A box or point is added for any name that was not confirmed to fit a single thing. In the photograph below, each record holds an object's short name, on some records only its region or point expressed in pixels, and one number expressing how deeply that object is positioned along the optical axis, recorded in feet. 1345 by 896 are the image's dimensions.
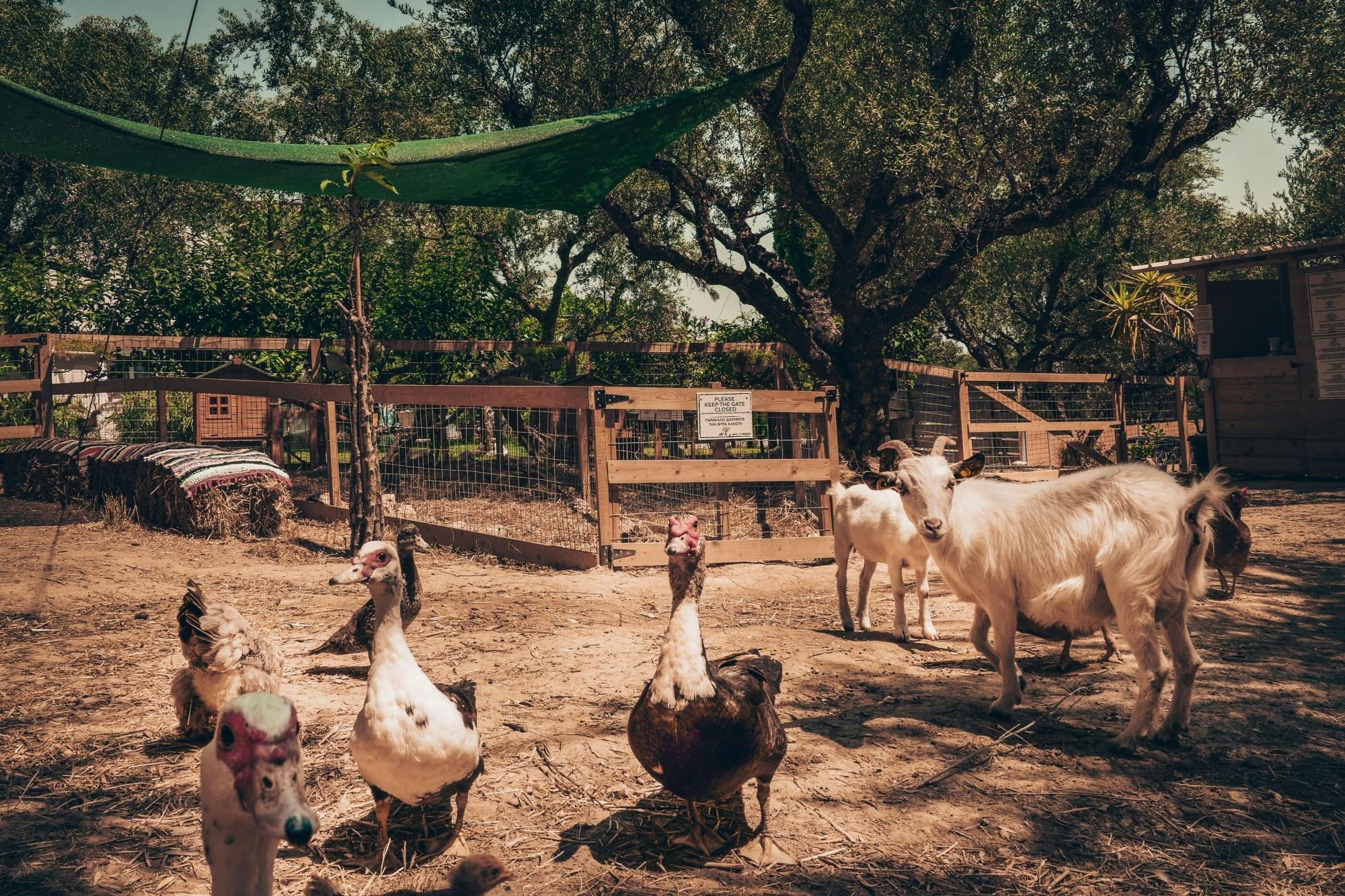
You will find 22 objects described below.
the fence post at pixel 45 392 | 38.40
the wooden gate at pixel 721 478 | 28.35
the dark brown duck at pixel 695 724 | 10.32
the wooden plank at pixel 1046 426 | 40.01
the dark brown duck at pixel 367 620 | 16.93
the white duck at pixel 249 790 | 6.50
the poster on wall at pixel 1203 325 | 48.19
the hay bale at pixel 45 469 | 36.01
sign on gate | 30.25
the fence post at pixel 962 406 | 38.93
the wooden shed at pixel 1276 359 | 44.96
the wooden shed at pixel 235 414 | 42.82
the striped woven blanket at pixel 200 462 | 31.50
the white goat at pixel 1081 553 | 14.37
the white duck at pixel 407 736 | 10.15
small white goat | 21.29
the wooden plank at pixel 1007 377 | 40.47
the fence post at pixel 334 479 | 36.17
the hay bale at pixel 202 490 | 31.35
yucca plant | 57.98
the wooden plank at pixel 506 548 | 28.22
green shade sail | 26.66
